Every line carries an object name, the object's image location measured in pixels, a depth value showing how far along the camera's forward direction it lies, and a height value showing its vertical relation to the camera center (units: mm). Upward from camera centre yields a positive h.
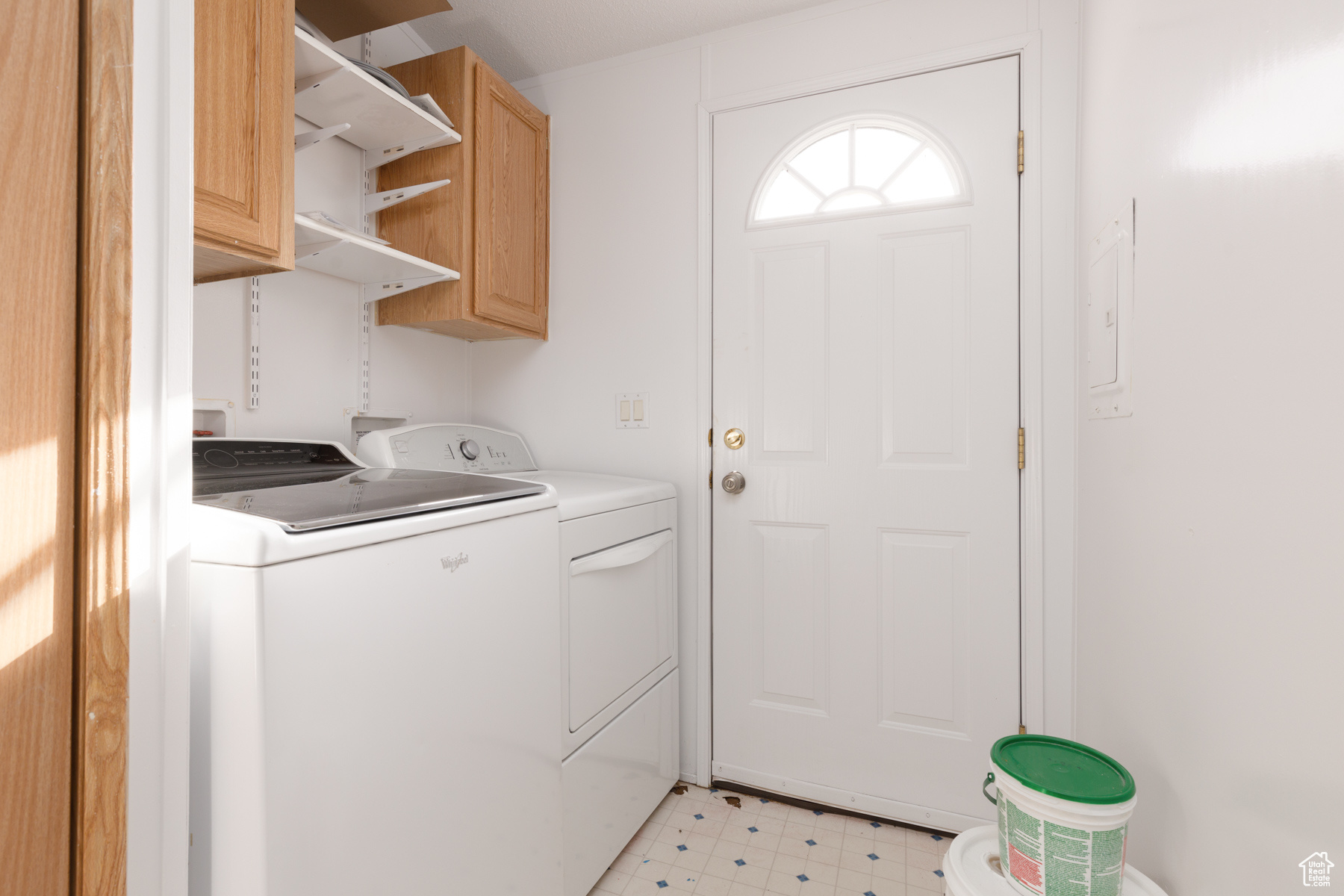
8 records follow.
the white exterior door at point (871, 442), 1697 +11
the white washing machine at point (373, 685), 766 -358
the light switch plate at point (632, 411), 2066 +116
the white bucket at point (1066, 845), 875 -586
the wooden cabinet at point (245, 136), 1084 +578
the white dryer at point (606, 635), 1406 -498
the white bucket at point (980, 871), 934 -695
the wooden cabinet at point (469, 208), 1764 +710
